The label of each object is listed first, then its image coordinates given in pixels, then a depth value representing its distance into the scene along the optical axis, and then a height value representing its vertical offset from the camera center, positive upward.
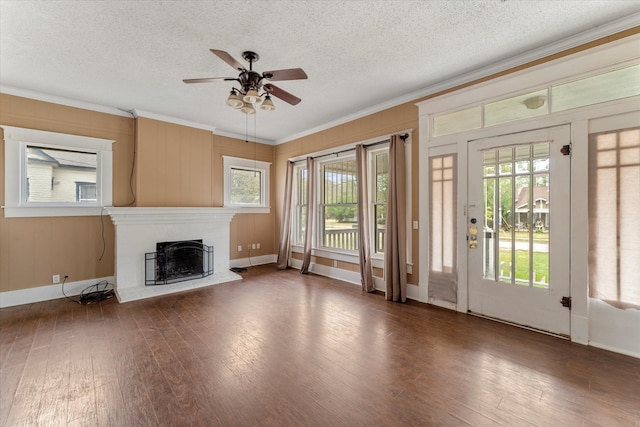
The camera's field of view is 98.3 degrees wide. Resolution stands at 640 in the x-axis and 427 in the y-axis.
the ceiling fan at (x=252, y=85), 2.52 +1.28
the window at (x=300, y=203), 6.23 +0.23
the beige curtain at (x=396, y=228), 4.04 -0.21
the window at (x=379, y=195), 4.63 +0.31
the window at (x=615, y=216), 2.46 -0.03
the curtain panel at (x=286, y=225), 6.09 -0.25
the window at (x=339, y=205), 5.20 +0.16
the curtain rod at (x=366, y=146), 4.14 +1.16
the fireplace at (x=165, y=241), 4.36 -0.47
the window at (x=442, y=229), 3.61 -0.20
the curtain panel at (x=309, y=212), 5.62 +0.04
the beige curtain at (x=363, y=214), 4.56 -0.01
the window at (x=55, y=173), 3.84 +0.62
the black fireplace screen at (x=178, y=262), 4.66 -0.85
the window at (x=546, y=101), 2.52 +1.19
